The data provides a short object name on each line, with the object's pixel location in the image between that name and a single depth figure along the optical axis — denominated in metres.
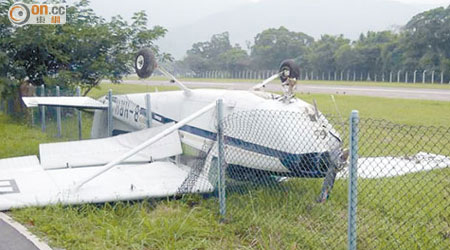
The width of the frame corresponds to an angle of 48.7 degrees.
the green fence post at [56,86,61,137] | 13.34
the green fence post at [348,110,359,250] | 4.23
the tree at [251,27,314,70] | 55.75
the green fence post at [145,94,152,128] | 8.69
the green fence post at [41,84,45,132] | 14.07
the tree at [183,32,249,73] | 62.22
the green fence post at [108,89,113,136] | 10.55
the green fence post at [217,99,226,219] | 5.93
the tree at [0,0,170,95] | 16.81
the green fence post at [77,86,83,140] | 12.31
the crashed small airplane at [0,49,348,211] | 5.95
